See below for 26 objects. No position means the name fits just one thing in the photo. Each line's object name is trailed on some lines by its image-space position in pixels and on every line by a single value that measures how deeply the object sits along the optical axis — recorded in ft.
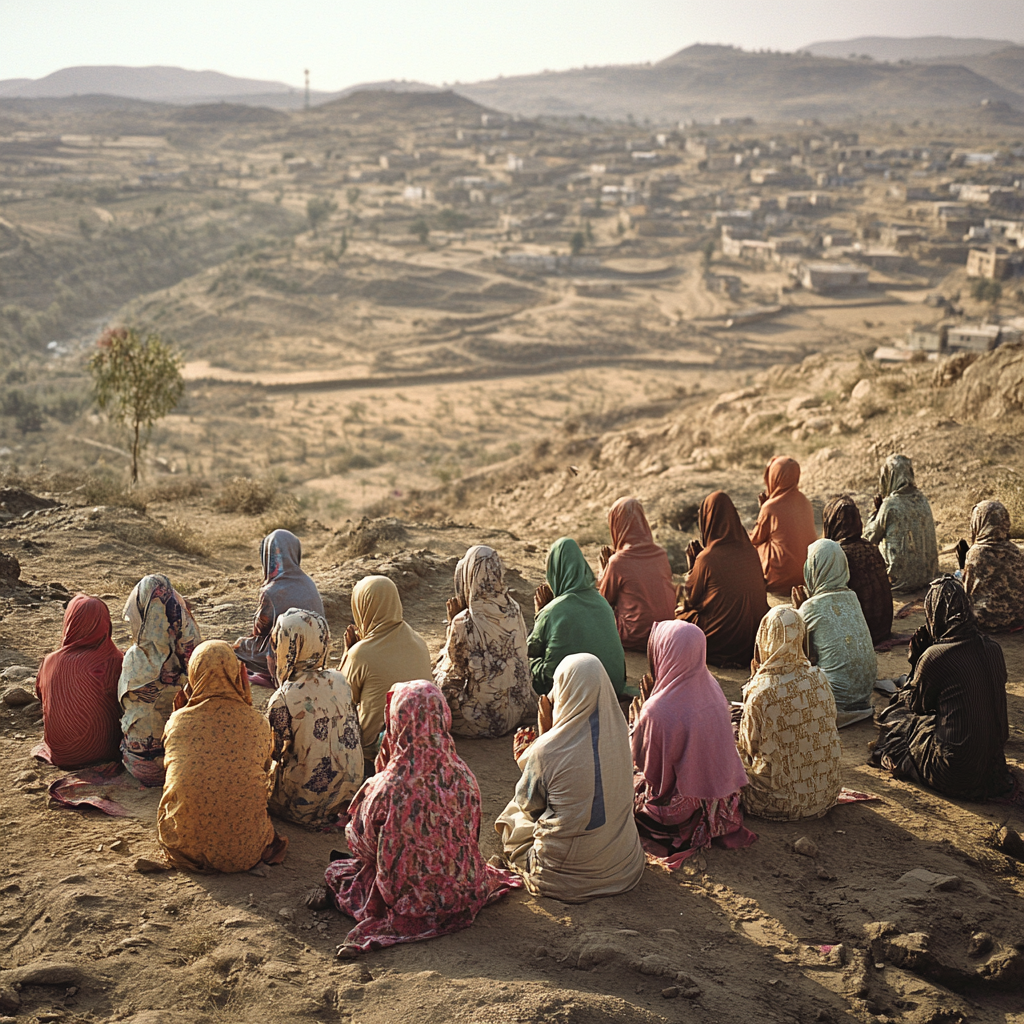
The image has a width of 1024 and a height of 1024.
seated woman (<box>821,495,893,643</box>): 19.76
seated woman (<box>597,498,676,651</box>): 19.80
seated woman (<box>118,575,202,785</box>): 13.69
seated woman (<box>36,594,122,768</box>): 13.88
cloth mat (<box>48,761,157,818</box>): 13.16
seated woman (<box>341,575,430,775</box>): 14.93
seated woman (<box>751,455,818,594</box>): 22.71
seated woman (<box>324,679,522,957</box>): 10.60
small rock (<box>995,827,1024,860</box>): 12.86
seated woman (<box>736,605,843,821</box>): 13.05
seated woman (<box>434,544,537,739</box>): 16.14
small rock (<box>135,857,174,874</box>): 11.65
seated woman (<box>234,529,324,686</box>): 17.76
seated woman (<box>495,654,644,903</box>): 11.10
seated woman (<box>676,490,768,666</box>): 19.07
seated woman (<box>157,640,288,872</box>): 11.48
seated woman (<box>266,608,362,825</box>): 12.62
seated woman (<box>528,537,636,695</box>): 16.58
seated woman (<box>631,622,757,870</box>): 12.52
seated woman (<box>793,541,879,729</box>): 16.48
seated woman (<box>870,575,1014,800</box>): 13.67
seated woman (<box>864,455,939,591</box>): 22.95
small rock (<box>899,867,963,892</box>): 11.85
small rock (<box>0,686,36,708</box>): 15.98
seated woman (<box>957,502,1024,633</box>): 19.66
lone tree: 41.75
